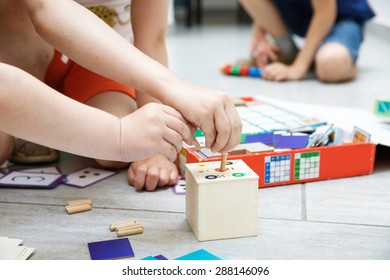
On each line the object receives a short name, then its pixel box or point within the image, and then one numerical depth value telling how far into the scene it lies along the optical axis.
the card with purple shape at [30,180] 1.60
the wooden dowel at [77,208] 1.50
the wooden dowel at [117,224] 1.45
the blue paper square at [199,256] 1.37
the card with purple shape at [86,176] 1.62
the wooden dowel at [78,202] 1.52
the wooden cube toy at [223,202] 1.40
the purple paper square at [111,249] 1.38
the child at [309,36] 2.60
